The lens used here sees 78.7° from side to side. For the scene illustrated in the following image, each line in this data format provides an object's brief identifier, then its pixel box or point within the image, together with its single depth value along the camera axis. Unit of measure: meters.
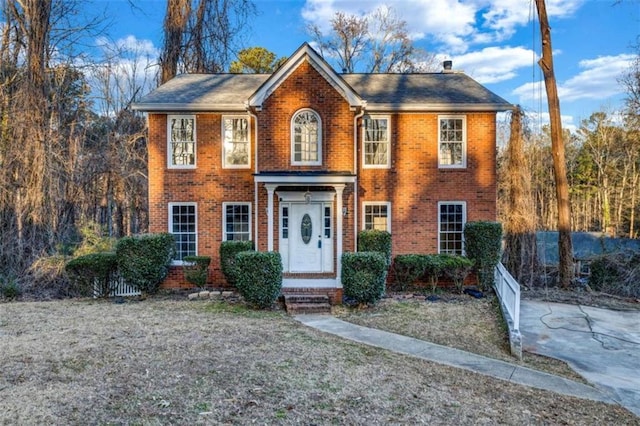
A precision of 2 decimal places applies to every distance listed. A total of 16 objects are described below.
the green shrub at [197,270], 11.34
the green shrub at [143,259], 10.42
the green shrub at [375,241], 11.45
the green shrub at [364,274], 9.27
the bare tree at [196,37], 19.53
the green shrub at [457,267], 11.33
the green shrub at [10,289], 11.08
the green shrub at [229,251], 11.30
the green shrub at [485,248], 11.52
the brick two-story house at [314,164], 11.48
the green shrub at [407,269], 11.58
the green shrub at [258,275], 9.02
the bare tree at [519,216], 13.16
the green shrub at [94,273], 10.55
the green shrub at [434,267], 11.38
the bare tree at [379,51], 29.81
